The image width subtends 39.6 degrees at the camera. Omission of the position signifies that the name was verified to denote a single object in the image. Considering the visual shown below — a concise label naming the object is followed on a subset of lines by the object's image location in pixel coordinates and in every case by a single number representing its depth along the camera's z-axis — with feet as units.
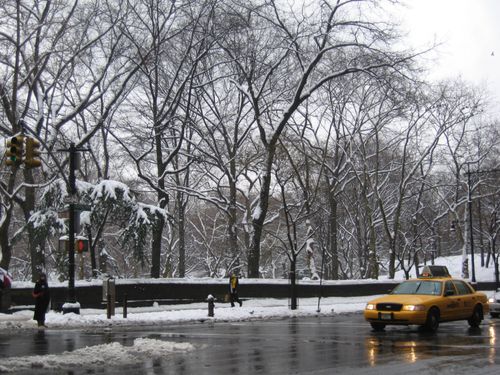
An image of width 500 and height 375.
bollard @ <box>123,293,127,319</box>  81.66
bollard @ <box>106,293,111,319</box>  80.28
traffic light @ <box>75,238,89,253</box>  78.18
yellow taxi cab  62.69
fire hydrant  86.38
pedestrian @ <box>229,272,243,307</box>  103.75
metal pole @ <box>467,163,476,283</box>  153.87
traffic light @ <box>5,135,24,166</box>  59.47
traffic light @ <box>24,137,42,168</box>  60.13
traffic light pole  79.10
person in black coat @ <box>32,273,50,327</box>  72.38
